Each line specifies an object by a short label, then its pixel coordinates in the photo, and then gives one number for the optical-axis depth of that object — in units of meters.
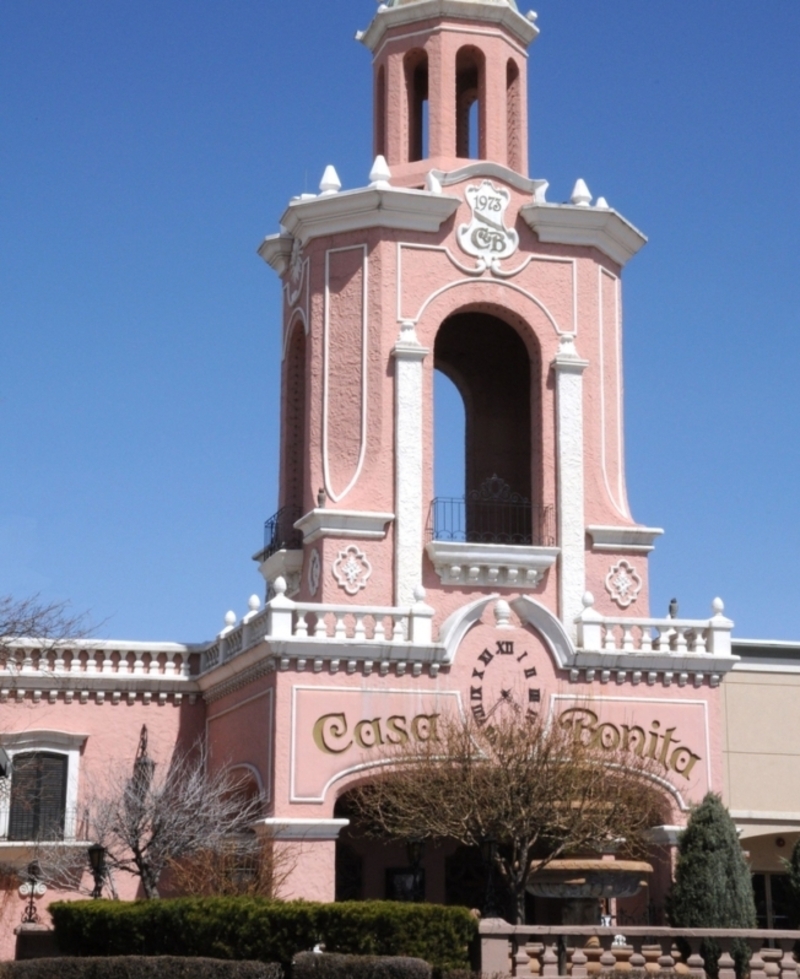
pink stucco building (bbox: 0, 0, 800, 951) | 32.25
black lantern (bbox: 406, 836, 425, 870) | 32.45
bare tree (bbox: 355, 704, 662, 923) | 30.00
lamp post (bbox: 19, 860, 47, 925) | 34.22
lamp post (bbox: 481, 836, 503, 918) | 28.78
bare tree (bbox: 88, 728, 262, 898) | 31.92
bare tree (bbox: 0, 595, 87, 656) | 30.44
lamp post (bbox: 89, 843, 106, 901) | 30.44
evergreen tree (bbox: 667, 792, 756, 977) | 30.75
